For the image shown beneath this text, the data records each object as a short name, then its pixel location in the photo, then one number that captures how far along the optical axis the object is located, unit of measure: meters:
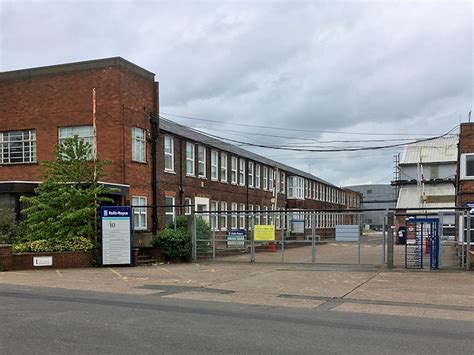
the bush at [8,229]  19.36
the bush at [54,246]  18.38
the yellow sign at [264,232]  22.45
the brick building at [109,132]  23.53
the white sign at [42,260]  18.20
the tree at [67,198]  19.00
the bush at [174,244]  21.70
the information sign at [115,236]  19.16
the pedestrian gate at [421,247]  17.91
